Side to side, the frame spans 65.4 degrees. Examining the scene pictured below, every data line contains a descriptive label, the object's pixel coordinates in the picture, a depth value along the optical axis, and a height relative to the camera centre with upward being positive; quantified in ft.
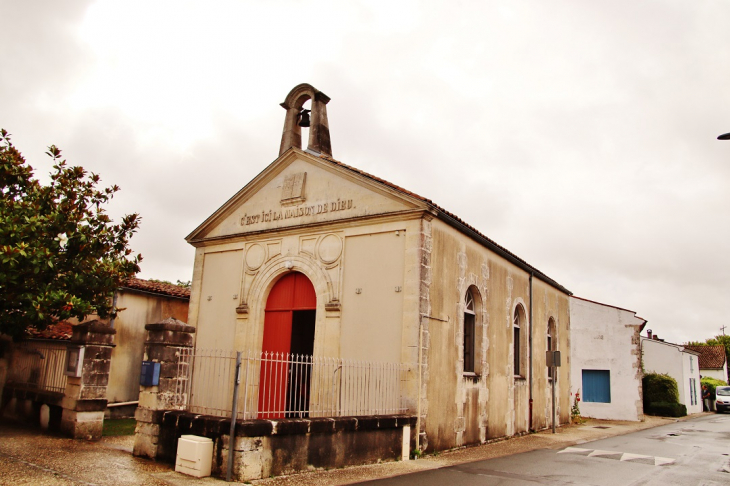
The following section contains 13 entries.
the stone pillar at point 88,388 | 35.42 -2.69
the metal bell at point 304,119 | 50.49 +20.46
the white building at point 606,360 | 76.89 +0.70
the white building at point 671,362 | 95.04 +0.78
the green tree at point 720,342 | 209.36 +10.49
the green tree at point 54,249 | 33.42 +5.98
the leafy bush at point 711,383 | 119.96 -3.38
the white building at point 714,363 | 164.66 +1.59
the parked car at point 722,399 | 112.57 -5.83
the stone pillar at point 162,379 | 29.76 -1.65
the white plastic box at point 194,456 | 25.67 -4.80
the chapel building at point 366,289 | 37.76 +4.96
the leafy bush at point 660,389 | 87.10 -3.43
